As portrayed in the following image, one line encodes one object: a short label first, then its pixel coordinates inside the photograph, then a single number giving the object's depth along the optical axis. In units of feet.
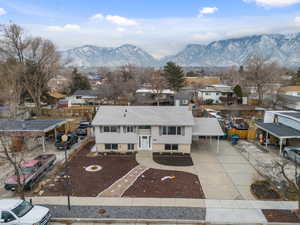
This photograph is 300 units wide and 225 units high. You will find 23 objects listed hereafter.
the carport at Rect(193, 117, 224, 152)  74.36
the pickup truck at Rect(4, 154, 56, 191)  48.00
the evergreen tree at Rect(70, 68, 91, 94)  207.62
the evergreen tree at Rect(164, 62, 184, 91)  196.24
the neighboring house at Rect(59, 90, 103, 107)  171.86
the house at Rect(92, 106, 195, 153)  72.59
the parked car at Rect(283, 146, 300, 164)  64.90
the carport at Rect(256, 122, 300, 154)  69.92
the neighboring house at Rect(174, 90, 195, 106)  161.80
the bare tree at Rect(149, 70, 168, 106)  172.57
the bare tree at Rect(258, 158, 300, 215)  50.54
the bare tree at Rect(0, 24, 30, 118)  109.50
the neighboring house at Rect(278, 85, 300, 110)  146.03
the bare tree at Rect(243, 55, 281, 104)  167.46
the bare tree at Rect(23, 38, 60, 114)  121.41
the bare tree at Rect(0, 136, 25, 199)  61.19
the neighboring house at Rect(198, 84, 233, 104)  180.82
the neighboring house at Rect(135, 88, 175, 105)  163.40
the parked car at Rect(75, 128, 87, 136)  95.30
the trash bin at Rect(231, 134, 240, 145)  84.17
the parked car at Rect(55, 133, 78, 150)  78.62
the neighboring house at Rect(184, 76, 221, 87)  317.22
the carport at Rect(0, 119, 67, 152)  73.10
